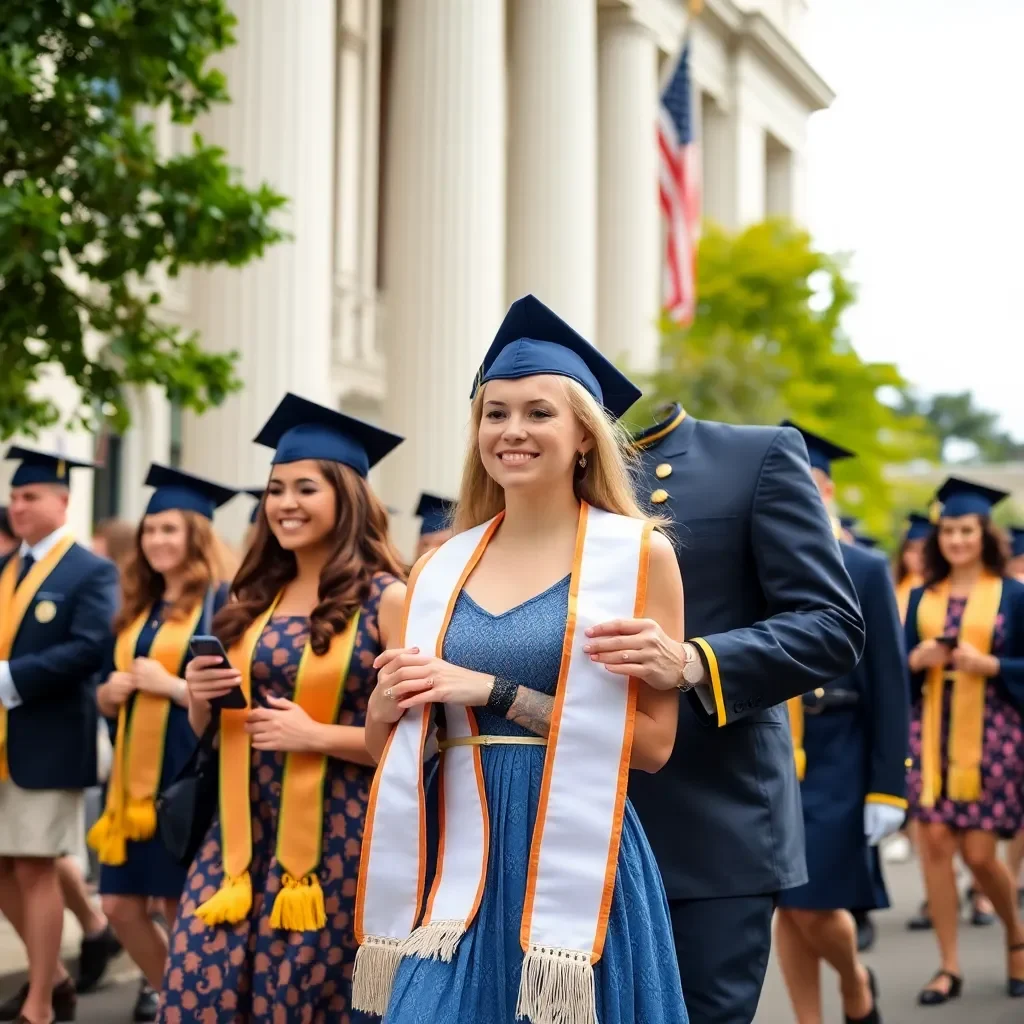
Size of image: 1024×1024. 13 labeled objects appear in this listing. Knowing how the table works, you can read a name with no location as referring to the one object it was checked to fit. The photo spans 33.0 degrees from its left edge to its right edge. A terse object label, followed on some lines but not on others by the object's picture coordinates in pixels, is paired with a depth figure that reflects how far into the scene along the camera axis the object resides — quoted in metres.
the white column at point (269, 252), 18.03
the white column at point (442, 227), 22.42
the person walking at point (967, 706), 8.65
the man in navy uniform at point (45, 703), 7.14
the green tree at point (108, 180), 8.24
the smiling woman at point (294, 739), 4.72
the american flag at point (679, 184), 26.31
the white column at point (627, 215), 31.14
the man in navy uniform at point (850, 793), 6.27
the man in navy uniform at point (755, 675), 3.86
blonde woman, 3.34
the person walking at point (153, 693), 6.71
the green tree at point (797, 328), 30.67
